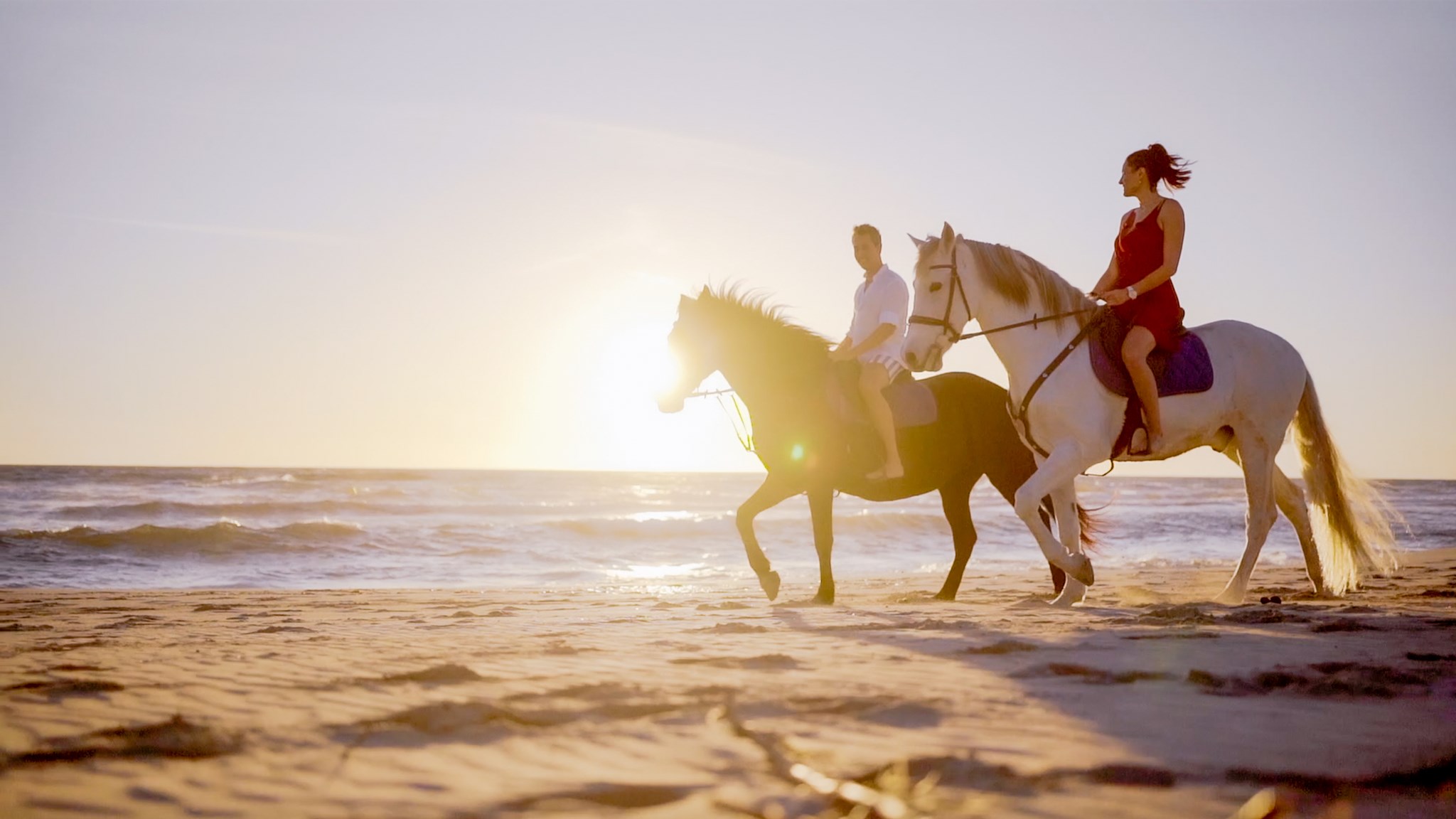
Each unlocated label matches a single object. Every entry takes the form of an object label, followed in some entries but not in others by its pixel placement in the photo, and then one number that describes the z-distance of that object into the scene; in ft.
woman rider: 20.52
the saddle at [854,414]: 22.65
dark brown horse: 22.81
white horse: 20.39
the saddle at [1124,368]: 20.68
